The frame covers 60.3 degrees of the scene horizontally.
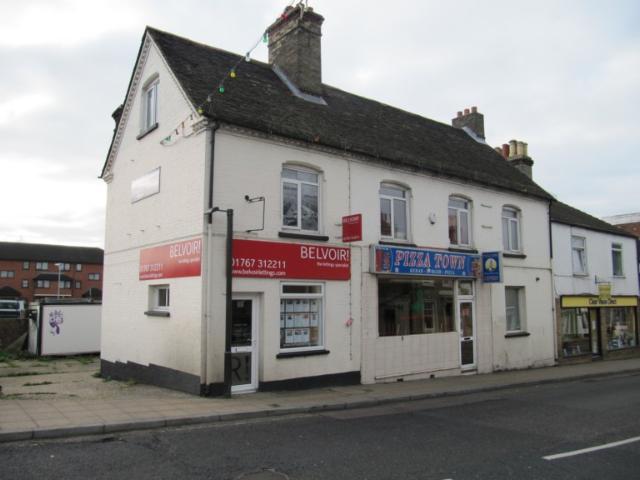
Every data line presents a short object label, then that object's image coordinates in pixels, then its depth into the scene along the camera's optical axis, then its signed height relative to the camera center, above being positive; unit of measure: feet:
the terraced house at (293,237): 40.11 +5.83
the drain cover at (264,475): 20.54 -6.39
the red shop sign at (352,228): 43.62 +6.21
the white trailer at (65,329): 76.07 -3.24
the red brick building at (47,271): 301.84 +19.38
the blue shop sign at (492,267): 55.36 +3.86
